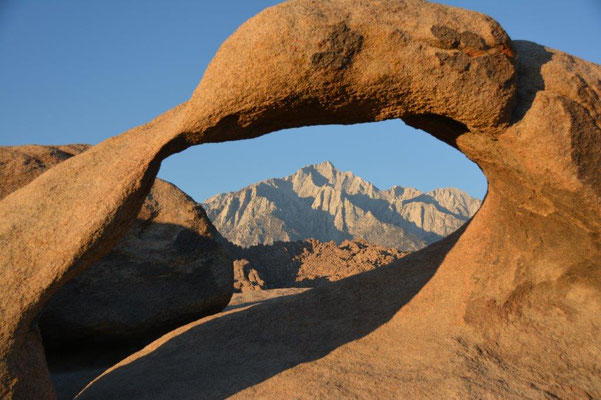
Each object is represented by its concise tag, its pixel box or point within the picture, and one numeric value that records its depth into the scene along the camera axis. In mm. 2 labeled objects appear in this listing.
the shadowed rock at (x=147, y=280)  5535
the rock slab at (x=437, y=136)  3197
